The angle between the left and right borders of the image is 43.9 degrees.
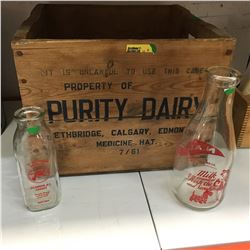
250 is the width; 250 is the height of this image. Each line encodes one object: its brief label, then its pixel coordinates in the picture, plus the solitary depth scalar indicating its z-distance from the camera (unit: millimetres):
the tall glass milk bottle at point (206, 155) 689
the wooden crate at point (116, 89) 609
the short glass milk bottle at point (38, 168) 670
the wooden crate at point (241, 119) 820
